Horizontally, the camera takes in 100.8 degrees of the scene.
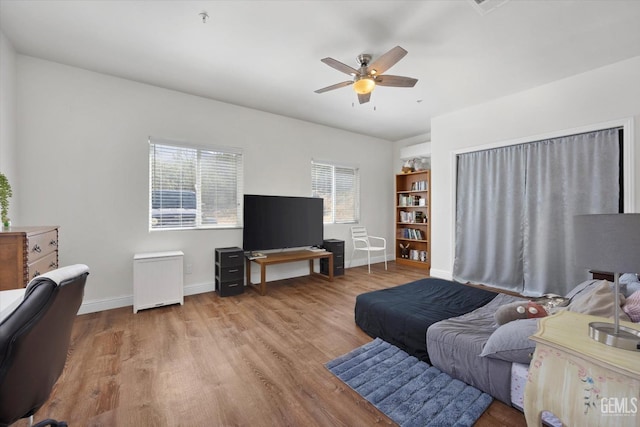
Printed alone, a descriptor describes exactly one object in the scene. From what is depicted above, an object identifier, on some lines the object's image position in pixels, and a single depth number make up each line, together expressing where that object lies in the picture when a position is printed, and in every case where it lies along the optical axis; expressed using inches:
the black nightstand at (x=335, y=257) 197.0
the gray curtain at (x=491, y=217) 153.0
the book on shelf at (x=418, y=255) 227.8
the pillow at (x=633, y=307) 62.5
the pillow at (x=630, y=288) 84.1
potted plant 81.5
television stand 153.6
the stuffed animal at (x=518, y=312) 75.8
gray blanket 67.0
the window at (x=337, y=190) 209.6
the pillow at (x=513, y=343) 61.2
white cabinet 126.4
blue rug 62.4
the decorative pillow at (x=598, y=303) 62.8
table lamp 42.2
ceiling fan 96.0
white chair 223.9
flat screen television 162.2
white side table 38.3
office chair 36.1
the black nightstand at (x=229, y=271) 149.9
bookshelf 226.7
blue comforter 88.5
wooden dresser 71.4
